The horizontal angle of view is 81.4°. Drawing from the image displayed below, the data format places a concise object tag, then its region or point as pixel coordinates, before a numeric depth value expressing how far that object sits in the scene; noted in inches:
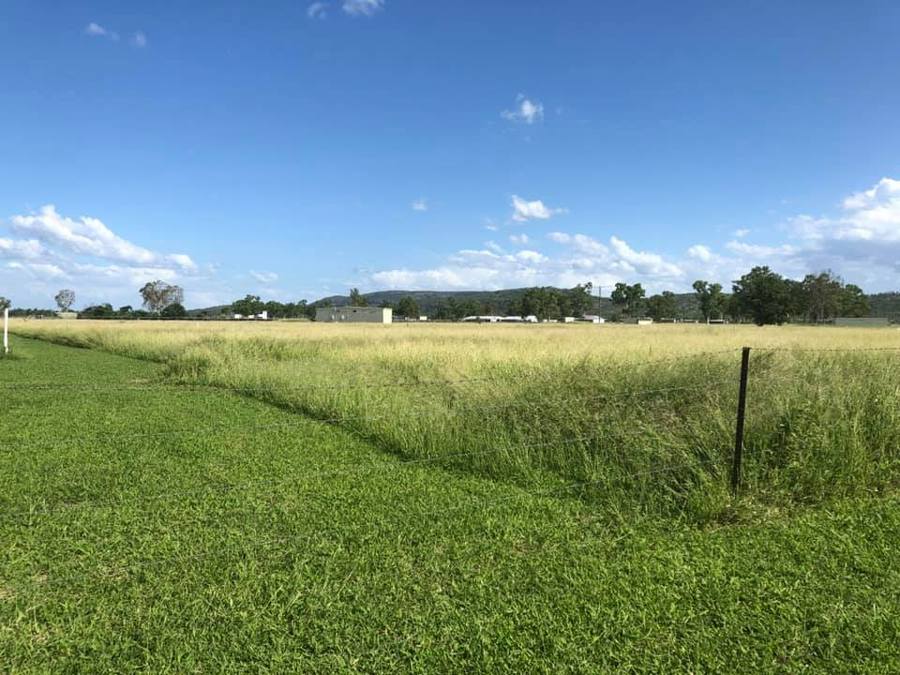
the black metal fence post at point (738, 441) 182.9
